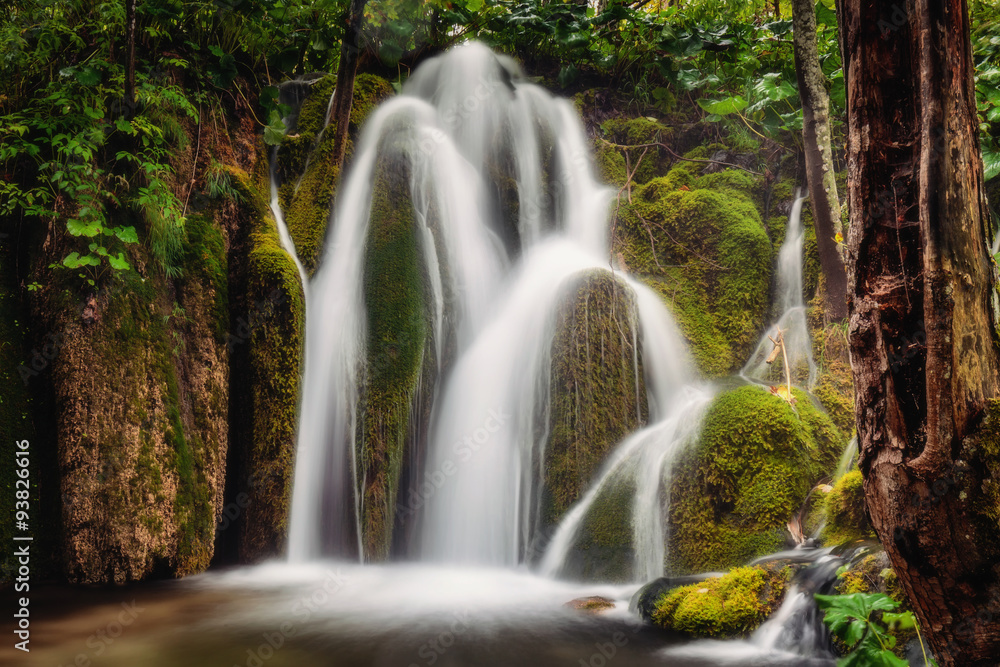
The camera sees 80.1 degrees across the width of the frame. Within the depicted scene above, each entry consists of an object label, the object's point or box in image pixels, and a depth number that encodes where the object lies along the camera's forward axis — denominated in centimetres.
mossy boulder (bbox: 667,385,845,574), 472
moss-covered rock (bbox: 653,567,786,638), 379
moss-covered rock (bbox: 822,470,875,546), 405
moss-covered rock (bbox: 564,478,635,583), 507
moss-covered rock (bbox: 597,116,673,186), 927
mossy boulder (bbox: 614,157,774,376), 722
